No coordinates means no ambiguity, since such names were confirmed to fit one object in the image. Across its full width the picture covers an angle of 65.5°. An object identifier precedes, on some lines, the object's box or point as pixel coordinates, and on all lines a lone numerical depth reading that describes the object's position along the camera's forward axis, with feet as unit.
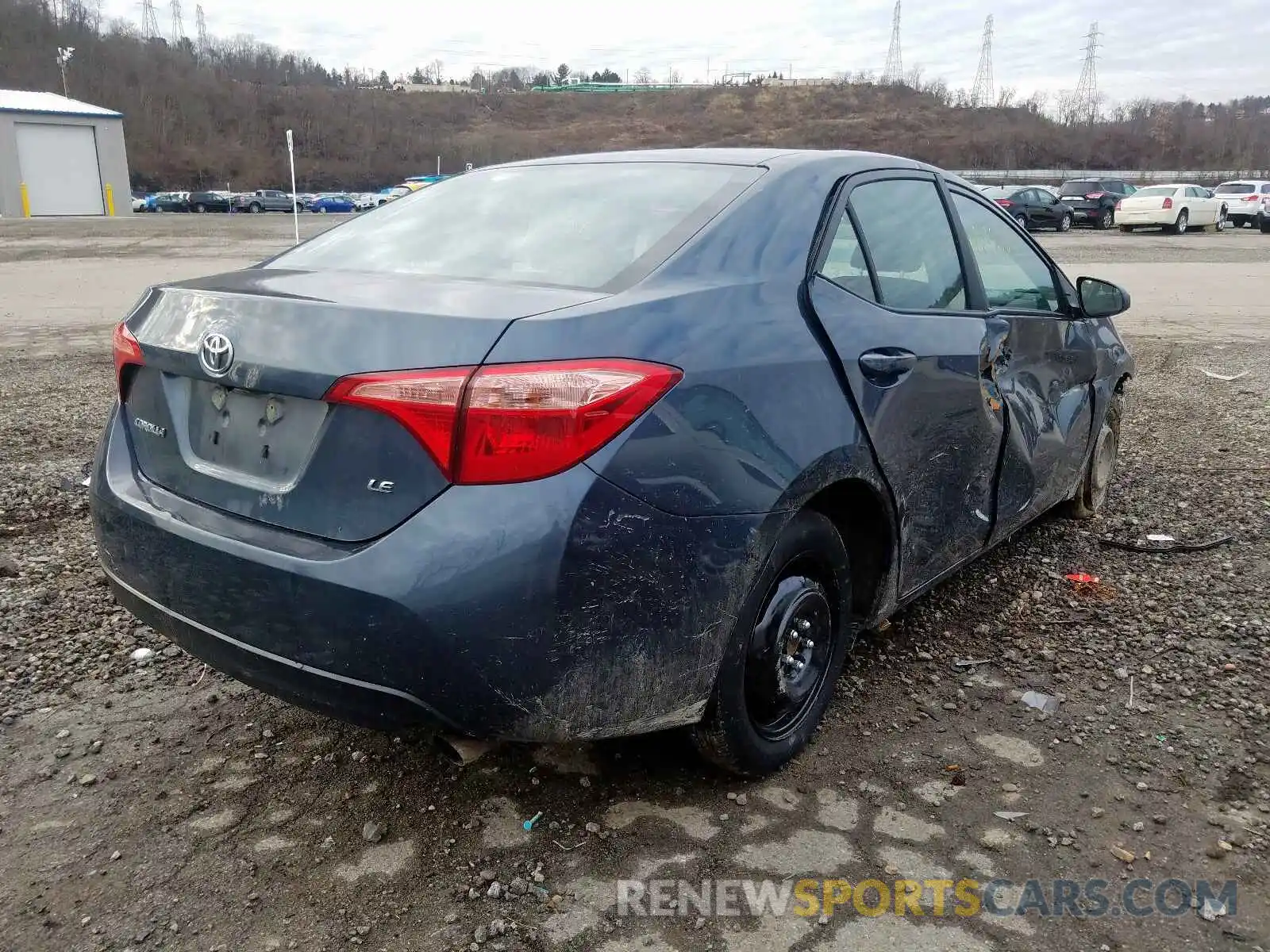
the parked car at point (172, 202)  185.26
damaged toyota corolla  6.36
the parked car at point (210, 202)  184.55
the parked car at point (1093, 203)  110.32
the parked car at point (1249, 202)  108.88
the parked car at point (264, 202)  188.24
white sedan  96.73
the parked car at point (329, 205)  193.47
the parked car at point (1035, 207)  100.73
